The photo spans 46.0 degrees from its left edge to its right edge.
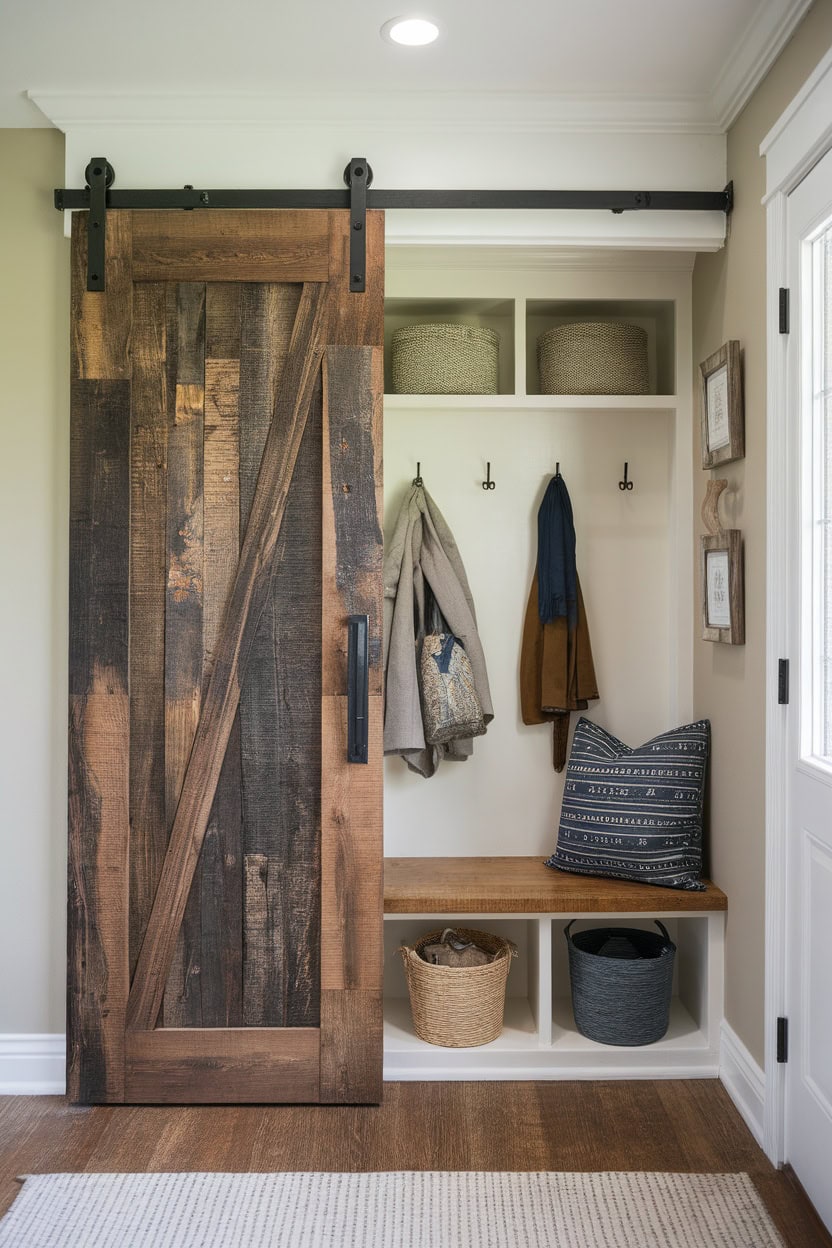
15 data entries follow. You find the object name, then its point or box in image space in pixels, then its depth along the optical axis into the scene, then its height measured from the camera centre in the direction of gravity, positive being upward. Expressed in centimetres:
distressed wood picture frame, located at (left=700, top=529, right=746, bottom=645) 249 +8
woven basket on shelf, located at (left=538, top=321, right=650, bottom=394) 302 +81
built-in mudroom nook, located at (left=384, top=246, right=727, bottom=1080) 303 +38
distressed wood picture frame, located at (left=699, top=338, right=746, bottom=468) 250 +56
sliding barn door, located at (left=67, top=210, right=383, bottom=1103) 252 -11
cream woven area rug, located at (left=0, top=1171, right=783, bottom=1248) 200 -126
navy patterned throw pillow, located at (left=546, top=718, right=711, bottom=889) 273 -55
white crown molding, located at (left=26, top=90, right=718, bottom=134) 253 +133
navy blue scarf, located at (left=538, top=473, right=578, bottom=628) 304 +19
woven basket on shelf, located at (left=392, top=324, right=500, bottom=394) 303 +80
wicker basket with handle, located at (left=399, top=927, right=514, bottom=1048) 270 -106
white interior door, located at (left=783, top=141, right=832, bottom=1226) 203 -20
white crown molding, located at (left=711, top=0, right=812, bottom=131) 211 +130
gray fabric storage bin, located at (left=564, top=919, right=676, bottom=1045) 271 -105
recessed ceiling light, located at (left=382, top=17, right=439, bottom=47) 222 +135
